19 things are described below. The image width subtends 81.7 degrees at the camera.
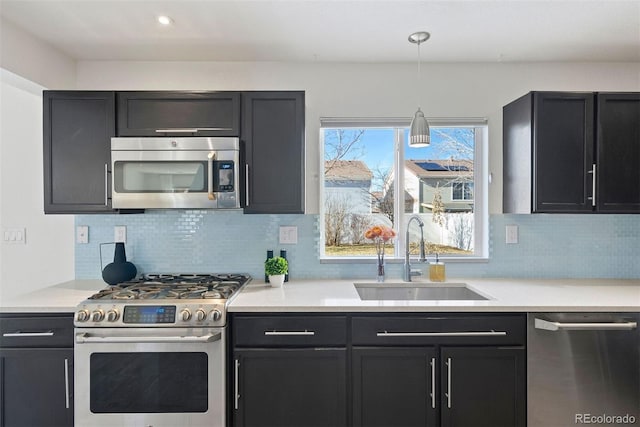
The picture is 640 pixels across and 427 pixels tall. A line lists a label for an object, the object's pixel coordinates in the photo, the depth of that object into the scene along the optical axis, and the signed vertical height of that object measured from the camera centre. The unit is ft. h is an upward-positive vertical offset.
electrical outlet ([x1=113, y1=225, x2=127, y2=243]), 8.40 -0.51
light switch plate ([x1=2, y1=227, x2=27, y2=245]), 8.50 -0.57
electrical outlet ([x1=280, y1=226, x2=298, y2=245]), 8.47 -0.57
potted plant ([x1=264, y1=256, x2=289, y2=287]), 7.62 -1.23
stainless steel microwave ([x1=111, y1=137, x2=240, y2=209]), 7.07 +0.74
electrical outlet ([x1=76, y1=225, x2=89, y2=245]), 8.45 -0.54
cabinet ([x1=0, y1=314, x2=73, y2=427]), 6.12 -2.67
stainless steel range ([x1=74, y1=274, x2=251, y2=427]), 5.97 -2.54
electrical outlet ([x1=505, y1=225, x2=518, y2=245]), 8.48 -0.59
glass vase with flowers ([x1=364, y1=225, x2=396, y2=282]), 7.81 -0.55
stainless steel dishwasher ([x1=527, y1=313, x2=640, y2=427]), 6.10 -2.69
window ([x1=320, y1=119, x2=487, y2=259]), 8.77 +0.47
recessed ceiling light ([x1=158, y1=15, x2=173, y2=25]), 6.56 +3.43
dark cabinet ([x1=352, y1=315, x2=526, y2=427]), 6.11 -2.73
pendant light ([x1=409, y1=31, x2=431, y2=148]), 6.86 +1.46
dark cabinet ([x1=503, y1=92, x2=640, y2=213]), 7.23 +1.13
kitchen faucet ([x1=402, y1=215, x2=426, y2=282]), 8.05 -1.15
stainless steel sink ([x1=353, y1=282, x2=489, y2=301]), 8.02 -1.78
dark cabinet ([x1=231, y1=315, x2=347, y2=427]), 6.15 -2.69
